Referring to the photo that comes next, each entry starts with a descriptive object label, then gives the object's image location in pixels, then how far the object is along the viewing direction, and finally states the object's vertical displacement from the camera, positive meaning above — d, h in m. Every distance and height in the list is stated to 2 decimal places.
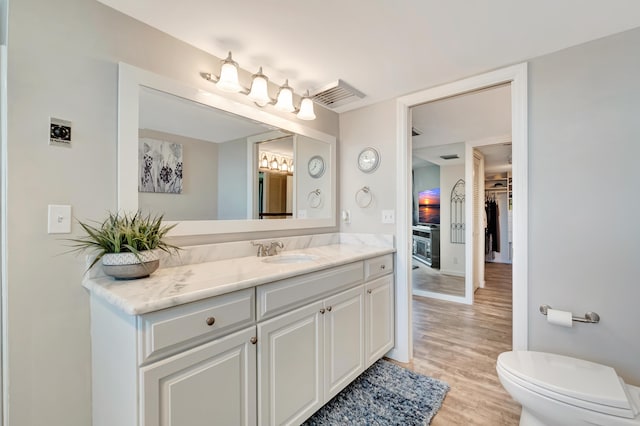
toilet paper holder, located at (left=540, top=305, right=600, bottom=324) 1.55 -0.59
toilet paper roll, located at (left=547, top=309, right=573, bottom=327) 1.57 -0.59
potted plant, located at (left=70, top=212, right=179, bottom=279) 1.12 -0.13
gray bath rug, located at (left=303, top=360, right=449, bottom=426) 1.60 -1.19
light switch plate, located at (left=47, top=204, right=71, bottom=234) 1.12 -0.02
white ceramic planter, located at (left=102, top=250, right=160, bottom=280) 1.11 -0.21
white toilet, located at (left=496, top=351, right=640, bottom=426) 1.14 -0.79
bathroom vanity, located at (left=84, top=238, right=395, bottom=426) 0.93 -0.54
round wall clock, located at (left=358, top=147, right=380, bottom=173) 2.40 +0.49
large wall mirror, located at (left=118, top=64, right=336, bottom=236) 1.37 +0.34
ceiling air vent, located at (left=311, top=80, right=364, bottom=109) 2.07 +0.96
